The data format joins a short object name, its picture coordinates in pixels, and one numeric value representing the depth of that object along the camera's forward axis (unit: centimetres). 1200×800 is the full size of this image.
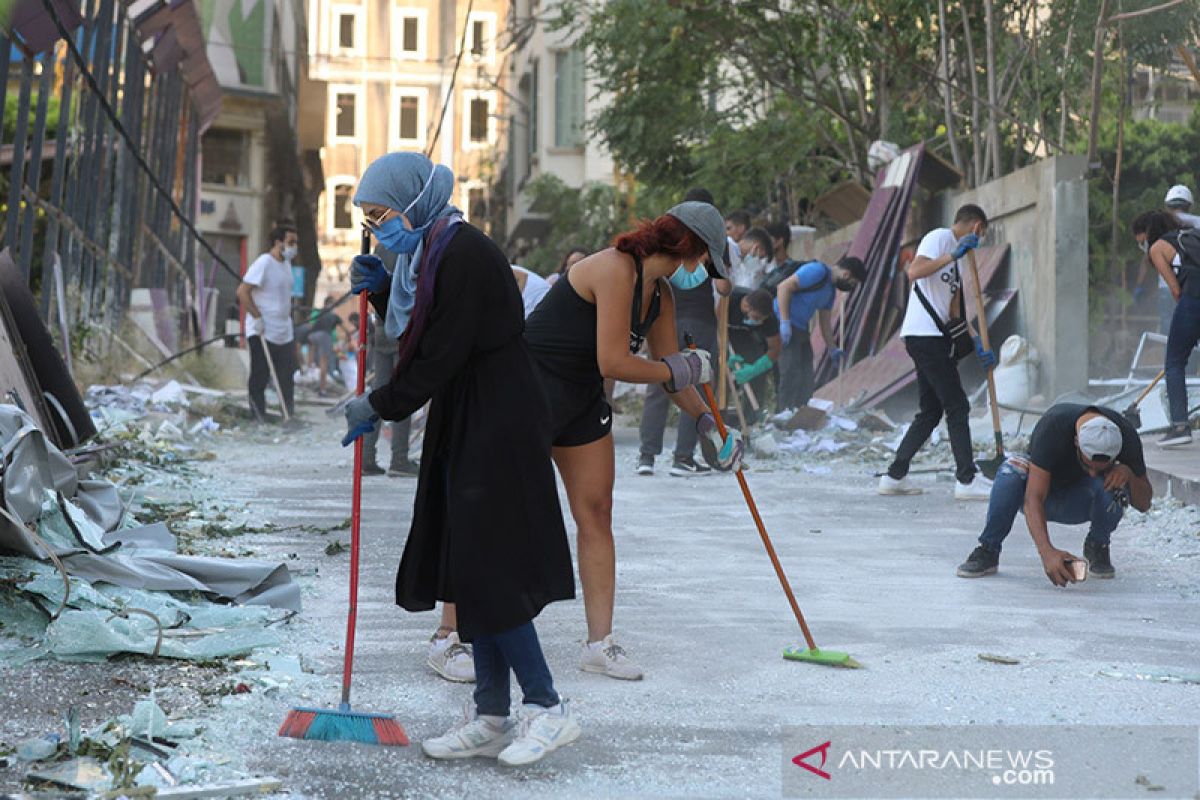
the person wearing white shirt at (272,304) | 1538
